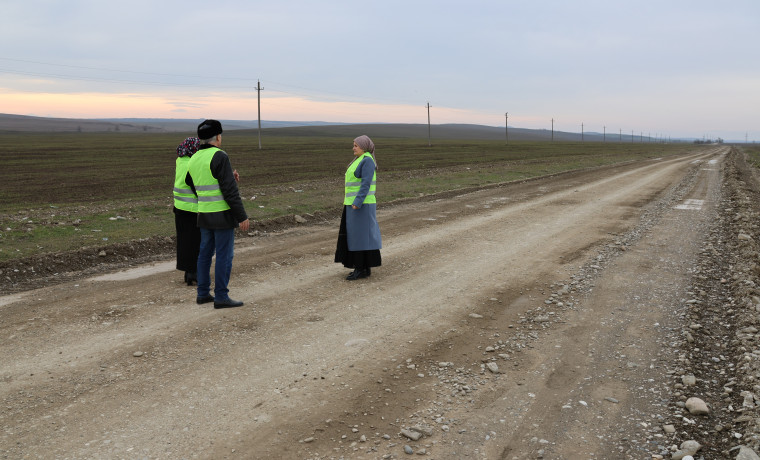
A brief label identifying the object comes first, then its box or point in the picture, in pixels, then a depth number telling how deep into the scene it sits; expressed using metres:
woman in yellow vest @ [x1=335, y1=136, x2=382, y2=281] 7.48
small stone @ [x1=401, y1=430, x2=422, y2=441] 3.62
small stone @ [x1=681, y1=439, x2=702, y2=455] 3.47
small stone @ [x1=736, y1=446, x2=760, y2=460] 3.31
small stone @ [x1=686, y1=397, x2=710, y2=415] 3.92
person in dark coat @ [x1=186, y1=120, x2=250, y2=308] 6.15
